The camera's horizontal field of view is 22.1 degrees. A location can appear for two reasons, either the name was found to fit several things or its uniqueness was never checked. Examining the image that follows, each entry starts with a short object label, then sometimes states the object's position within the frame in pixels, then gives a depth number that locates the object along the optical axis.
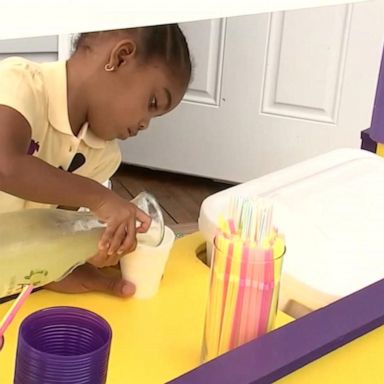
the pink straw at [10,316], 1.03
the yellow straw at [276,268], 1.17
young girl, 1.27
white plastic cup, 1.37
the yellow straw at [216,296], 1.17
